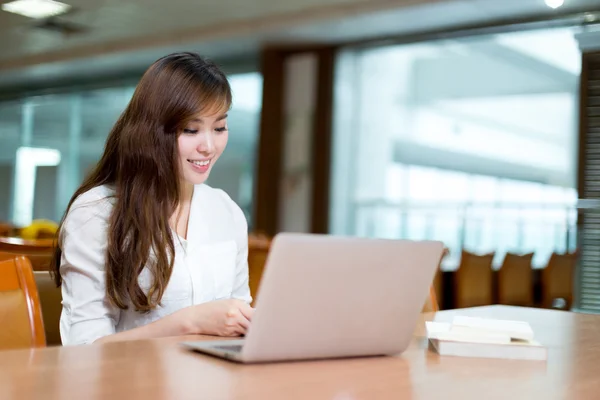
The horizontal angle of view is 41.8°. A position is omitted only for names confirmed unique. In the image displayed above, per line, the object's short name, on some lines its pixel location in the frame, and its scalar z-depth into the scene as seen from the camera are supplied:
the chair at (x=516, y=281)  5.78
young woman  1.55
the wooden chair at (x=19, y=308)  1.34
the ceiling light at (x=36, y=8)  7.09
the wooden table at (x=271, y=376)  0.88
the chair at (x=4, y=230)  5.30
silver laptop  1.02
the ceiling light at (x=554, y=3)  6.03
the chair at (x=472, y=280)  5.41
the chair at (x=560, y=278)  6.07
